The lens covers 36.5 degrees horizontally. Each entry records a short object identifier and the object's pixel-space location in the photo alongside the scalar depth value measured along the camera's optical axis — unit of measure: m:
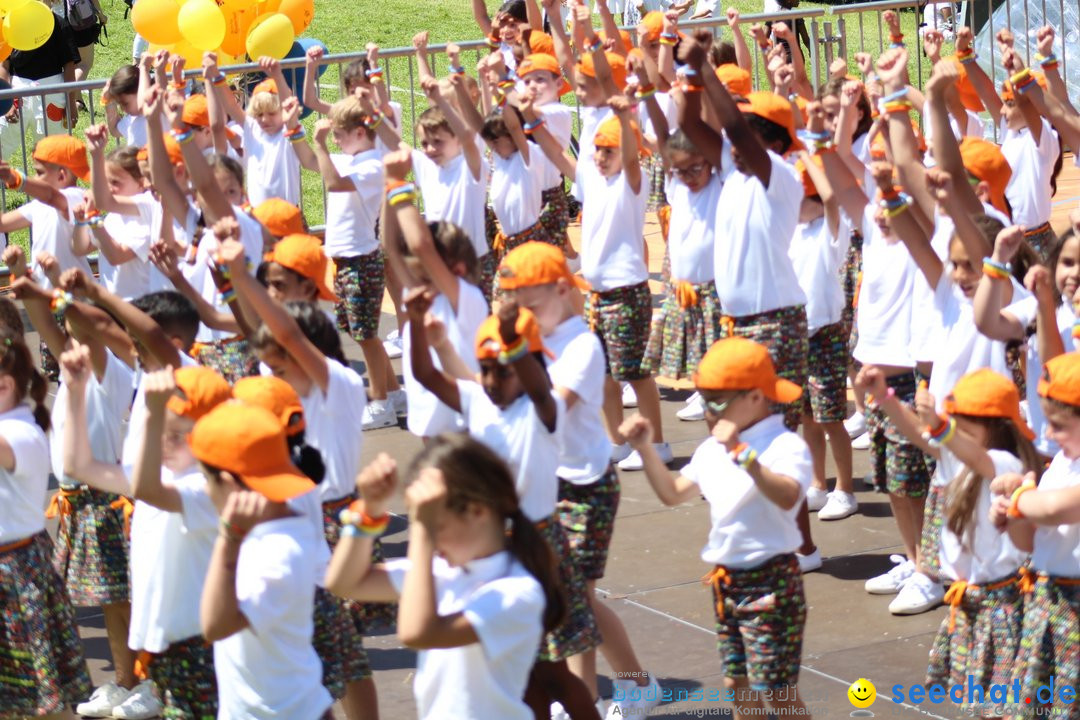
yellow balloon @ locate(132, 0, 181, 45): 12.20
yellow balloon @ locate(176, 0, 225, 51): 12.02
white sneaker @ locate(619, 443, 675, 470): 8.76
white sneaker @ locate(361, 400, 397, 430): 9.90
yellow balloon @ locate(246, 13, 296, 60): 12.34
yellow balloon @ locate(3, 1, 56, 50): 14.74
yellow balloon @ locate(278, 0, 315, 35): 13.88
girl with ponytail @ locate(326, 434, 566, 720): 3.89
